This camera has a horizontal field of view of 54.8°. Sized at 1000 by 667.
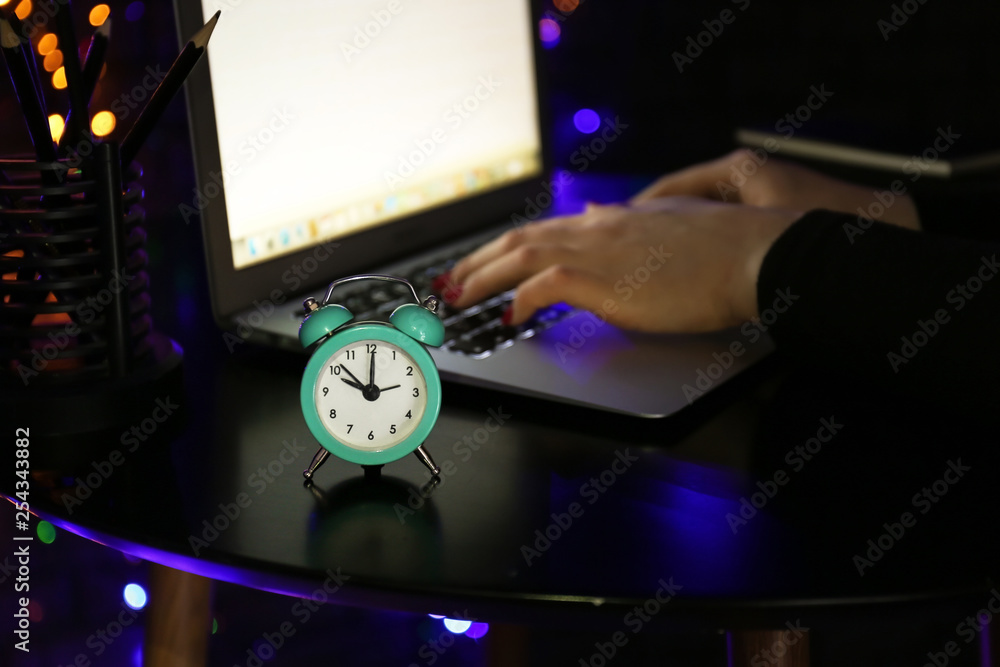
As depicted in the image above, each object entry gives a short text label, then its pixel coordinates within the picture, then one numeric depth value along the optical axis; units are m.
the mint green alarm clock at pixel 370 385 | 0.59
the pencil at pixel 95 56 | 0.67
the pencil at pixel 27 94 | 0.56
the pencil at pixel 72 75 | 0.61
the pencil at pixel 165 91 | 0.60
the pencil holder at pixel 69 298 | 0.63
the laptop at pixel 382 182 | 0.76
